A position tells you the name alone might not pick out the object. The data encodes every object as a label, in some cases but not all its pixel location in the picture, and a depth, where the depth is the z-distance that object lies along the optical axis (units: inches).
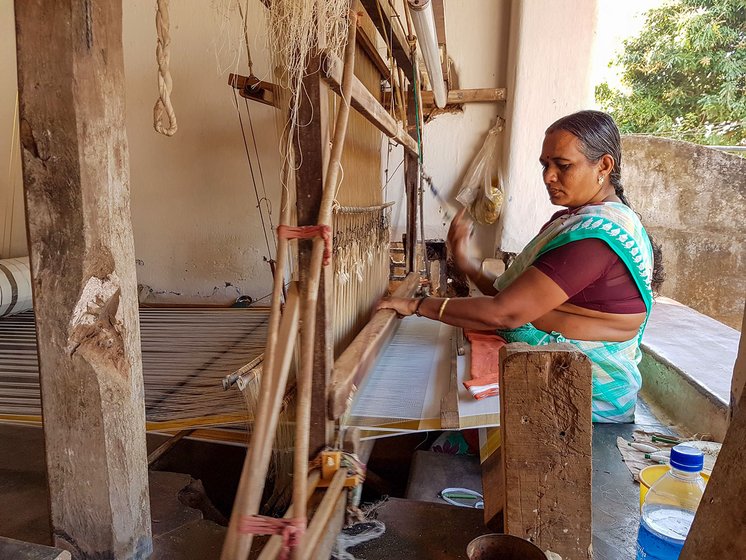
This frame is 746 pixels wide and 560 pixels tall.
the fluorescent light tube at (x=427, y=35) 53.1
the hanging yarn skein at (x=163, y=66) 33.3
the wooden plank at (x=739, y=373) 32.5
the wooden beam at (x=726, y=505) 23.0
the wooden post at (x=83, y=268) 31.5
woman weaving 55.5
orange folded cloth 57.0
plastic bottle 39.4
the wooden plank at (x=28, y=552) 31.1
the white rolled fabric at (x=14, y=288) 110.4
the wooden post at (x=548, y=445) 32.4
